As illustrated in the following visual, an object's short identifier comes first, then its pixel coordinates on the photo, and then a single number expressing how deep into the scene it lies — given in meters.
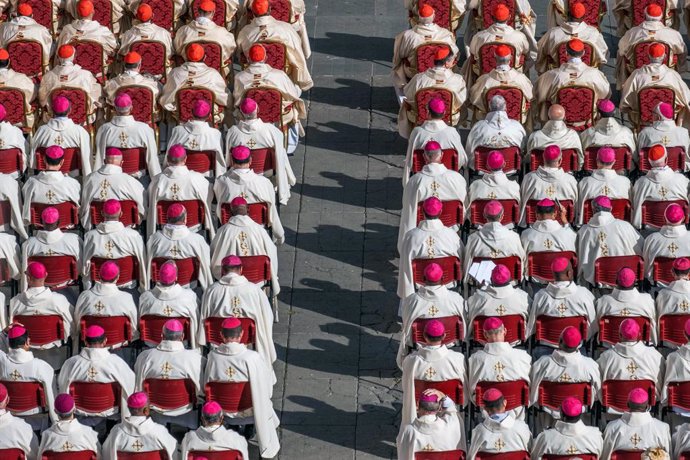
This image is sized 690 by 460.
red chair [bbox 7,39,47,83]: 27.83
